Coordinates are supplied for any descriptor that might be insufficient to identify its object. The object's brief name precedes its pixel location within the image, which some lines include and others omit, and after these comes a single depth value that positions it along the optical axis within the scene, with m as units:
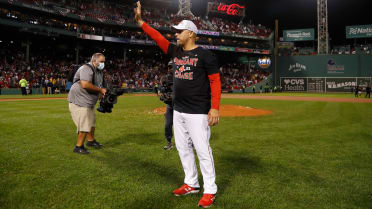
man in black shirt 3.14
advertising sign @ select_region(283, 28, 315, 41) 53.69
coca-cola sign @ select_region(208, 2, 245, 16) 56.19
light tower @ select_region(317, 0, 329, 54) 44.59
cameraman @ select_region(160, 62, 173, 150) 5.43
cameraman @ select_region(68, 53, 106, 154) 5.23
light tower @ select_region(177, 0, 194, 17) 49.84
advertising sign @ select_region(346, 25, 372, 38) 50.53
